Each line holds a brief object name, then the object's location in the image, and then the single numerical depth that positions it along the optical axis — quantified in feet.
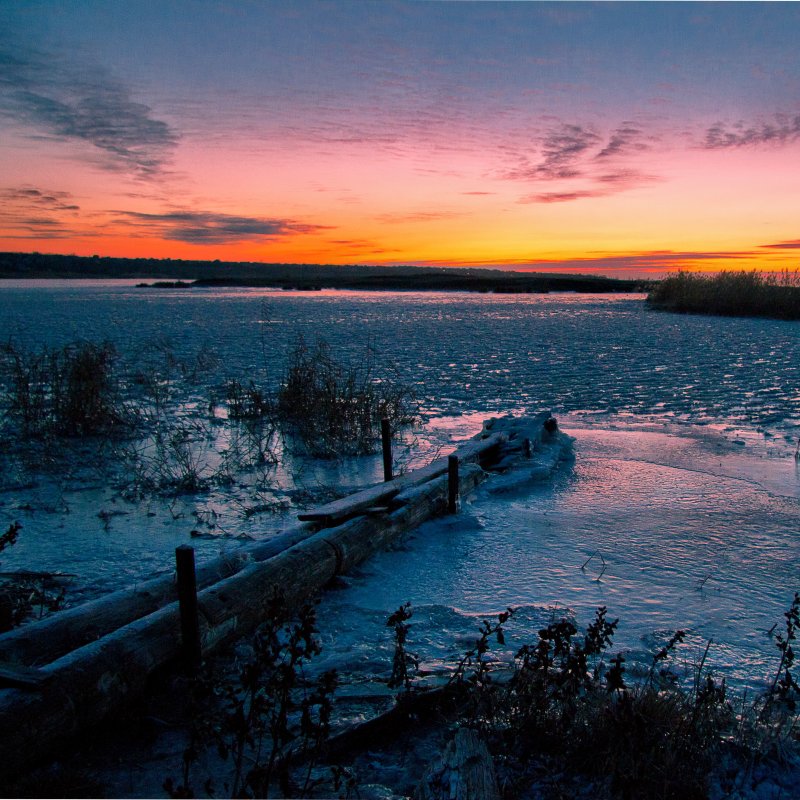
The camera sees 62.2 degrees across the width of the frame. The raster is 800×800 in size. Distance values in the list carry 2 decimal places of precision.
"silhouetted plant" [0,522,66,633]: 12.39
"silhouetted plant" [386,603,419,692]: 9.64
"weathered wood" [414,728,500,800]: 7.78
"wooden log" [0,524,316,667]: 10.37
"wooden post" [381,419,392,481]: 21.99
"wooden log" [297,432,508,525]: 16.62
